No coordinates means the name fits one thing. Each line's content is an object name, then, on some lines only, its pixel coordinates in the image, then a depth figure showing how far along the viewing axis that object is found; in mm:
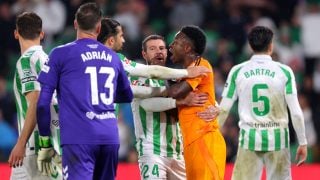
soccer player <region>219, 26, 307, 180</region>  20578
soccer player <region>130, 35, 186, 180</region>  19375
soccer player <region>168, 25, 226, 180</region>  18437
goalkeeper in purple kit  16562
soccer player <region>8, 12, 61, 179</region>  18156
